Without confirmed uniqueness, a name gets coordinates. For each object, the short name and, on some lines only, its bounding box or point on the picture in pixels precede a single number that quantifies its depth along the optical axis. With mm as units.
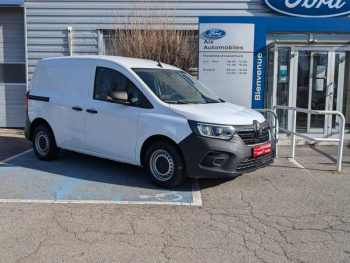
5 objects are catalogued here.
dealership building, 9250
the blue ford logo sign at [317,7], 10109
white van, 5168
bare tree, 9930
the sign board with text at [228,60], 9164
